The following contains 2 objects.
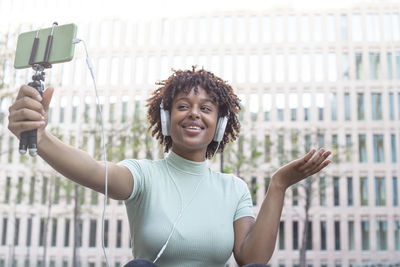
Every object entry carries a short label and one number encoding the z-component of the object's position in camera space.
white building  36.28
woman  1.99
